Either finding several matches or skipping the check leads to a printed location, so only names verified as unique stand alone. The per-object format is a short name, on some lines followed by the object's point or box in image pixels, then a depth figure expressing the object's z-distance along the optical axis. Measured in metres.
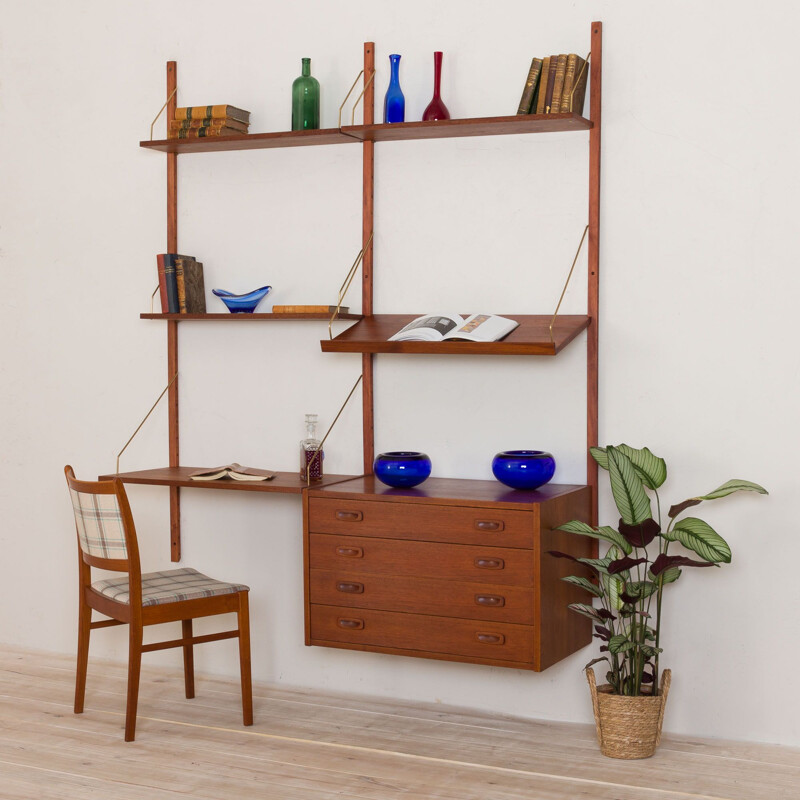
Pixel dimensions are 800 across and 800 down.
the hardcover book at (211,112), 3.95
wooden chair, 3.46
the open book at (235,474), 3.86
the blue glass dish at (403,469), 3.59
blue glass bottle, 3.74
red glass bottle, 3.67
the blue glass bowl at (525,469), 3.49
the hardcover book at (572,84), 3.45
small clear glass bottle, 3.81
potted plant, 3.24
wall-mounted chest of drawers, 3.30
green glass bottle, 3.88
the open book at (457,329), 3.48
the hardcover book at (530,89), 3.50
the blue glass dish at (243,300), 4.04
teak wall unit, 3.43
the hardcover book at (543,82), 3.49
